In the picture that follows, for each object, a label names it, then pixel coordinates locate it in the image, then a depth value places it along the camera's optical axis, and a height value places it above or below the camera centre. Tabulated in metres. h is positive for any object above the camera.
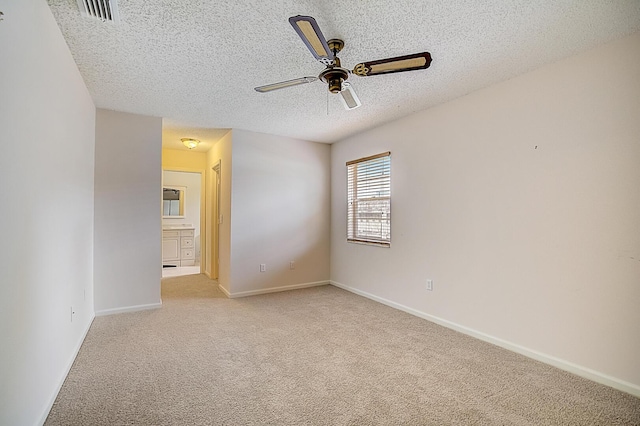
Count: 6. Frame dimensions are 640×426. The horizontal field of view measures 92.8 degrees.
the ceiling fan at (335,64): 1.62 +0.97
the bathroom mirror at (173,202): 7.67 +0.26
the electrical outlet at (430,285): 3.50 -0.81
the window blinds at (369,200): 4.20 +0.21
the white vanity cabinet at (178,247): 7.31 -0.85
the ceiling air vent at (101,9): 1.80 +1.23
